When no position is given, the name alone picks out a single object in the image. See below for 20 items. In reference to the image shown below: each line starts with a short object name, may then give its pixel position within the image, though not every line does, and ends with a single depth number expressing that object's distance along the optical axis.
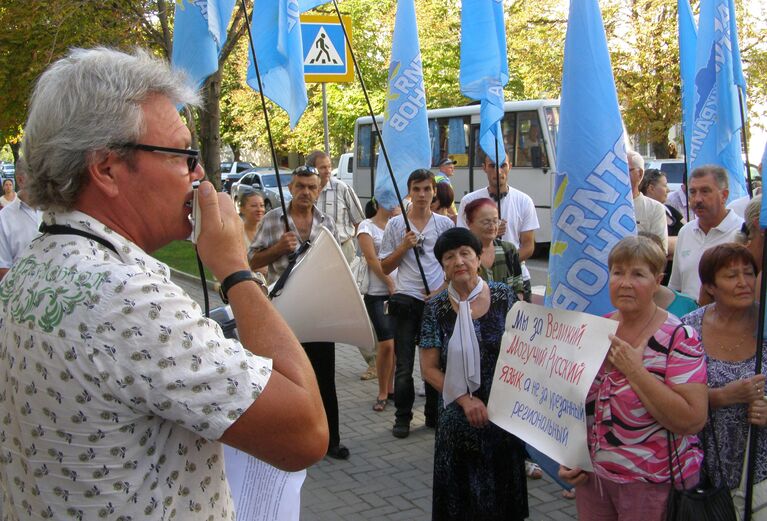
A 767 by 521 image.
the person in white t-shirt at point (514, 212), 7.09
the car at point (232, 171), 34.86
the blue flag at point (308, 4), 6.81
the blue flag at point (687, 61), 6.94
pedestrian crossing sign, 8.26
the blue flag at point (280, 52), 6.14
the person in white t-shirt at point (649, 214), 7.38
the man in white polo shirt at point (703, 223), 5.41
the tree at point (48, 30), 15.74
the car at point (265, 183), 27.17
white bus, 18.27
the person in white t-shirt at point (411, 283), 6.52
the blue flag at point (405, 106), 6.53
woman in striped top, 3.12
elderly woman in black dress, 3.93
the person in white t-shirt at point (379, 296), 7.02
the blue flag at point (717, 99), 6.25
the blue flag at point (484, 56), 6.19
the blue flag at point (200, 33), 5.76
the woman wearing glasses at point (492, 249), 5.68
